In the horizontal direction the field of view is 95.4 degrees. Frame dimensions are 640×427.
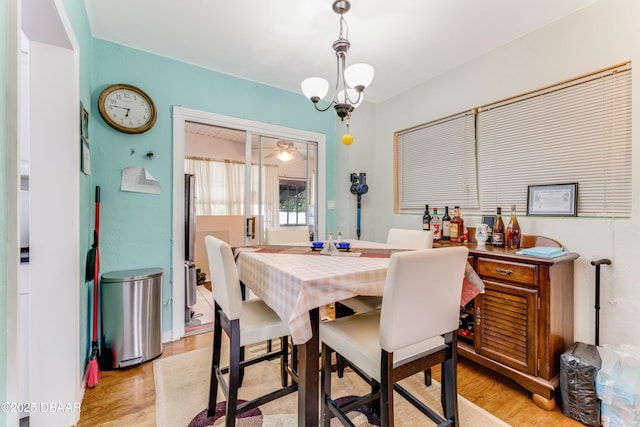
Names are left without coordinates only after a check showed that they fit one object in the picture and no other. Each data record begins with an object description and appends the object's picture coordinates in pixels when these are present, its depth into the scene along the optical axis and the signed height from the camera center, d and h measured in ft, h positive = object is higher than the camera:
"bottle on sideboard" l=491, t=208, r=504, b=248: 7.61 -0.50
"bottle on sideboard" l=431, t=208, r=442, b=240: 9.32 -0.35
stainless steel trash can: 7.06 -2.57
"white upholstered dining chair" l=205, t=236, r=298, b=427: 4.58 -1.92
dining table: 4.01 -1.16
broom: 6.37 -2.90
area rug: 5.36 -3.82
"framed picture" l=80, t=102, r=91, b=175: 6.15 +1.57
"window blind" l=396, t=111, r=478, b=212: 9.23 +1.72
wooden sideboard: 5.84 -2.23
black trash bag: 5.29 -3.22
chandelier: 5.93 +2.83
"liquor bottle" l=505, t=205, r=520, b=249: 7.41 -0.51
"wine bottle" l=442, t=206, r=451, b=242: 9.11 -0.43
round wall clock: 7.78 +2.92
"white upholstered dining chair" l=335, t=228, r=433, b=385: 6.54 -0.86
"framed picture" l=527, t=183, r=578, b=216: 6.83 +0.33
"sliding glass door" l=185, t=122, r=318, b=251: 10.69 +1.30
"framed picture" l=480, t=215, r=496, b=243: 8.21 -0.26
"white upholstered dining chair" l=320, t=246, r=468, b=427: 3.78 -1.84
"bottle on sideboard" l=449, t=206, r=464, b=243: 8.64 -0.45
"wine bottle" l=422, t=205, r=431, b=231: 9.84 -0.23
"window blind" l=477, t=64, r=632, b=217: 6.21 +1.72
